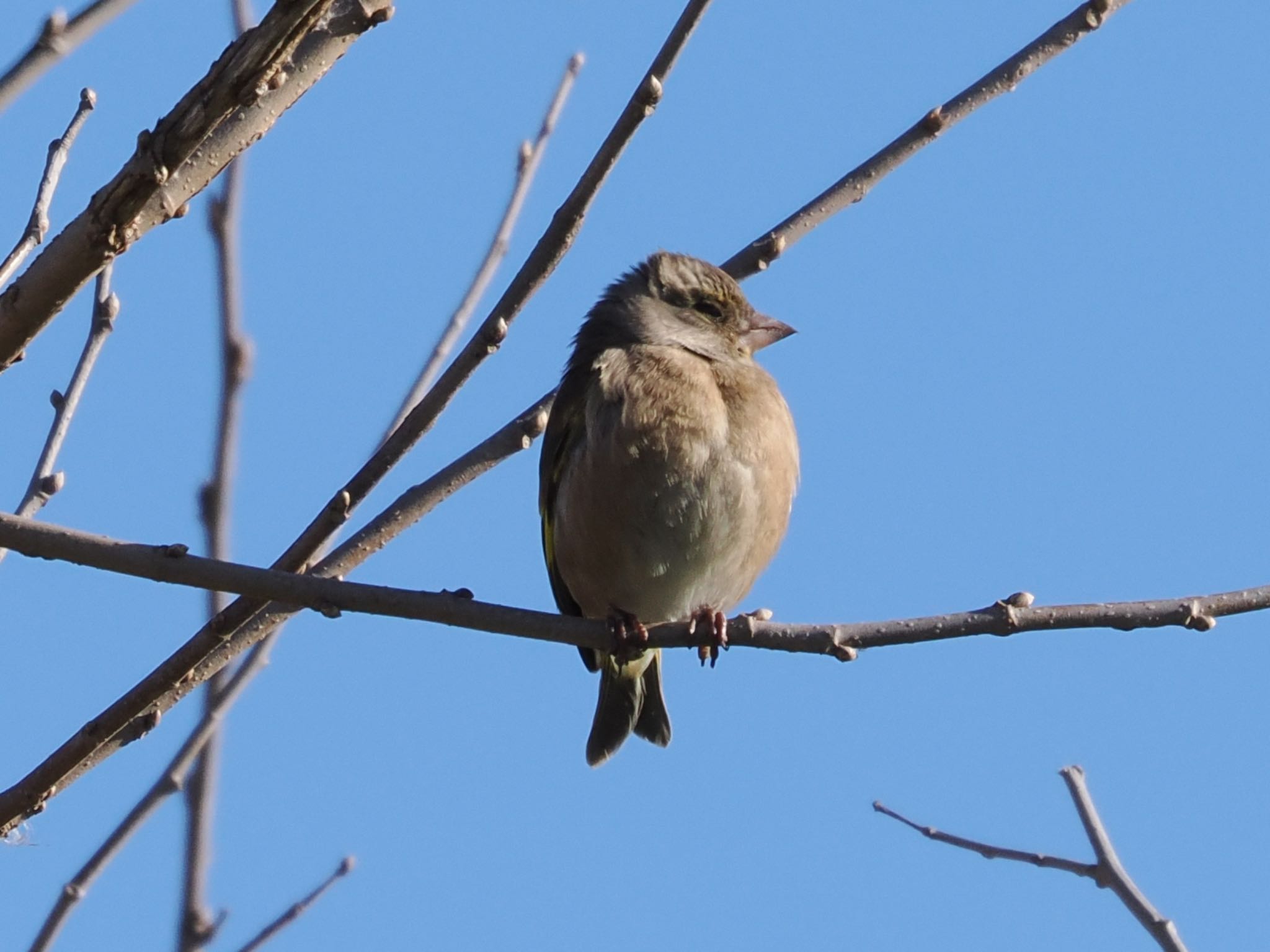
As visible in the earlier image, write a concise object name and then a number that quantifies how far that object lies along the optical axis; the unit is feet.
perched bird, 34.01
